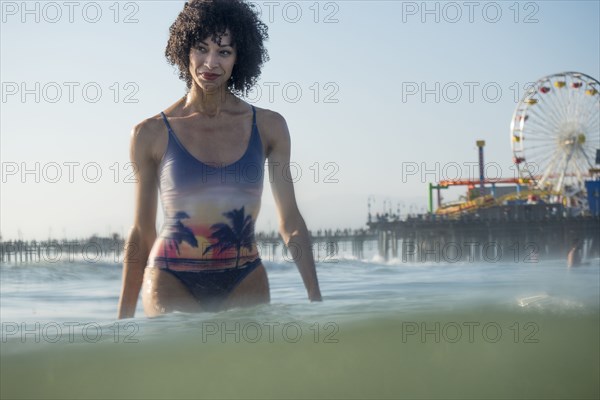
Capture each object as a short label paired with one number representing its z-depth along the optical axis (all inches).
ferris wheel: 1915.6
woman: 125.6
